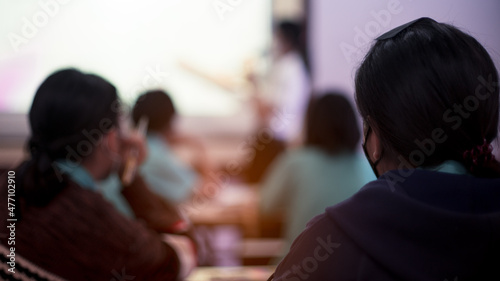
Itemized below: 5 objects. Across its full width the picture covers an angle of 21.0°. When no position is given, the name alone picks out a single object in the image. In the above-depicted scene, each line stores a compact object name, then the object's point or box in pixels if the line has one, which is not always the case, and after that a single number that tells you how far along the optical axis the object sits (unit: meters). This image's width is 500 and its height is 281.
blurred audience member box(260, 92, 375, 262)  3.36
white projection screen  5.72
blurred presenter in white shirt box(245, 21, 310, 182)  5.72
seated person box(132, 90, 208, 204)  3.77
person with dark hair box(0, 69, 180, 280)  2.44
